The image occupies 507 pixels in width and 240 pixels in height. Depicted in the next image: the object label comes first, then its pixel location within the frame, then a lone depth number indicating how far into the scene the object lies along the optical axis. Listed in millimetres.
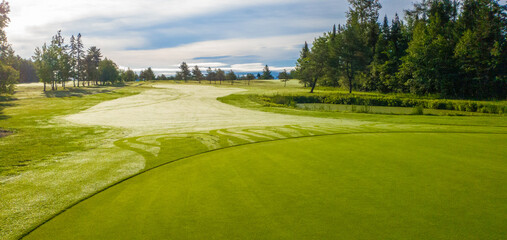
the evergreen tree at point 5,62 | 27814
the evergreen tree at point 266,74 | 158875
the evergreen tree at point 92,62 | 97469
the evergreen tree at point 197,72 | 122556
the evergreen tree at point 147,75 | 141000
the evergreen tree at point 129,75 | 131875
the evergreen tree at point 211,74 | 121125
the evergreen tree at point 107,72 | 97688
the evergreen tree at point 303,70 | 69712
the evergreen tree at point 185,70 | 125688
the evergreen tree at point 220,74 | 117362
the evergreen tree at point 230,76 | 118206
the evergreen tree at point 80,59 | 94562
